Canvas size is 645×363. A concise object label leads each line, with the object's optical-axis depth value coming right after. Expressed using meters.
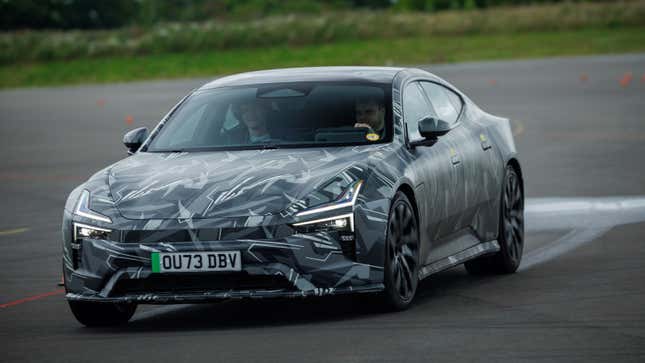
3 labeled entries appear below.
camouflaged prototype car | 16.47
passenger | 19.05
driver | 19.12
